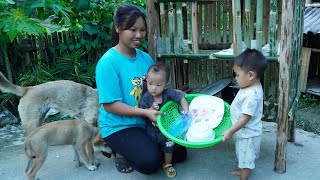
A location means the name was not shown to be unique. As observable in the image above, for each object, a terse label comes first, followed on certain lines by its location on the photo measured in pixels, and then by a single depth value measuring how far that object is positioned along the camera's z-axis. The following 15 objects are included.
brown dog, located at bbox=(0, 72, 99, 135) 3.75
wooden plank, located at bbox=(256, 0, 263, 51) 2.86
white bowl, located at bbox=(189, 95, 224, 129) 3.04
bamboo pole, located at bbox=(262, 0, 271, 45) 4.23
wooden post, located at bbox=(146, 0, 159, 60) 3.42
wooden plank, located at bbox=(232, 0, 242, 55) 2.92
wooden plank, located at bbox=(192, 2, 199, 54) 3.24
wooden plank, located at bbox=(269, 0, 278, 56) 2.80
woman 2.88
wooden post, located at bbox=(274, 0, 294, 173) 2.72
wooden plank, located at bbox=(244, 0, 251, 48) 2.94
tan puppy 2.97
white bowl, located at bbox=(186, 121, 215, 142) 2.76
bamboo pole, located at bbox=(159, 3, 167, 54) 3.40
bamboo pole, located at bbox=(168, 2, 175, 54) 3.33
